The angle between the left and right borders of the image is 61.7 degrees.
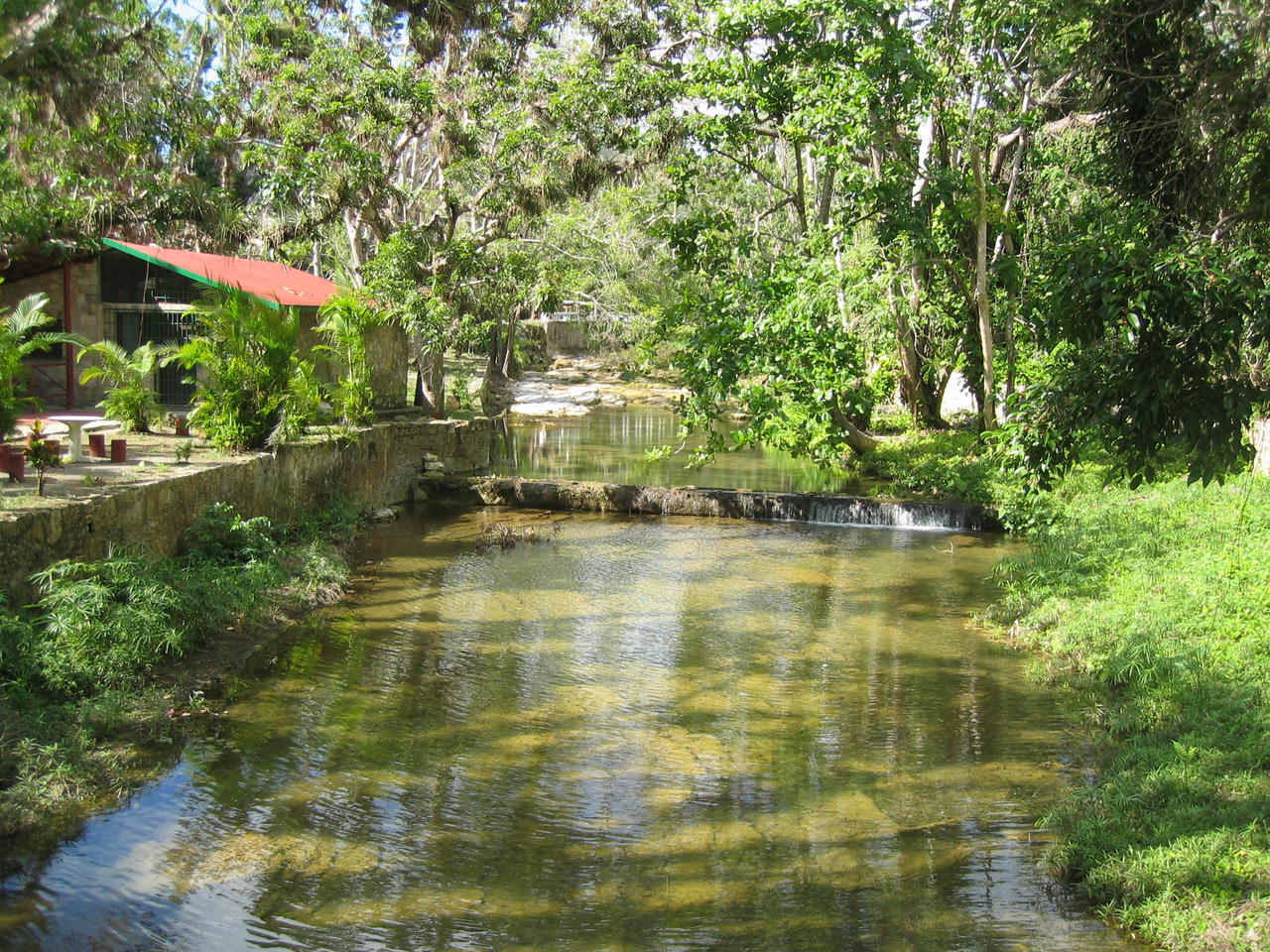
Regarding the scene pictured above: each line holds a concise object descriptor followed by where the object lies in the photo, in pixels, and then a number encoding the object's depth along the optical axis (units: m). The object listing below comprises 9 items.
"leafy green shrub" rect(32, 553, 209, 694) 8.51
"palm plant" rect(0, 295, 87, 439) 11.47
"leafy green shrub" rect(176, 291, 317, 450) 14.29
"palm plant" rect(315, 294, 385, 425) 17.67
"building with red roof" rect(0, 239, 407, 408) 18.69
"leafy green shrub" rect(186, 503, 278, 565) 12.02
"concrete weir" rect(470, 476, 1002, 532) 18.48
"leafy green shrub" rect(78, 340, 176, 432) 14.83
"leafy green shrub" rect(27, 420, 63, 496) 10.06
